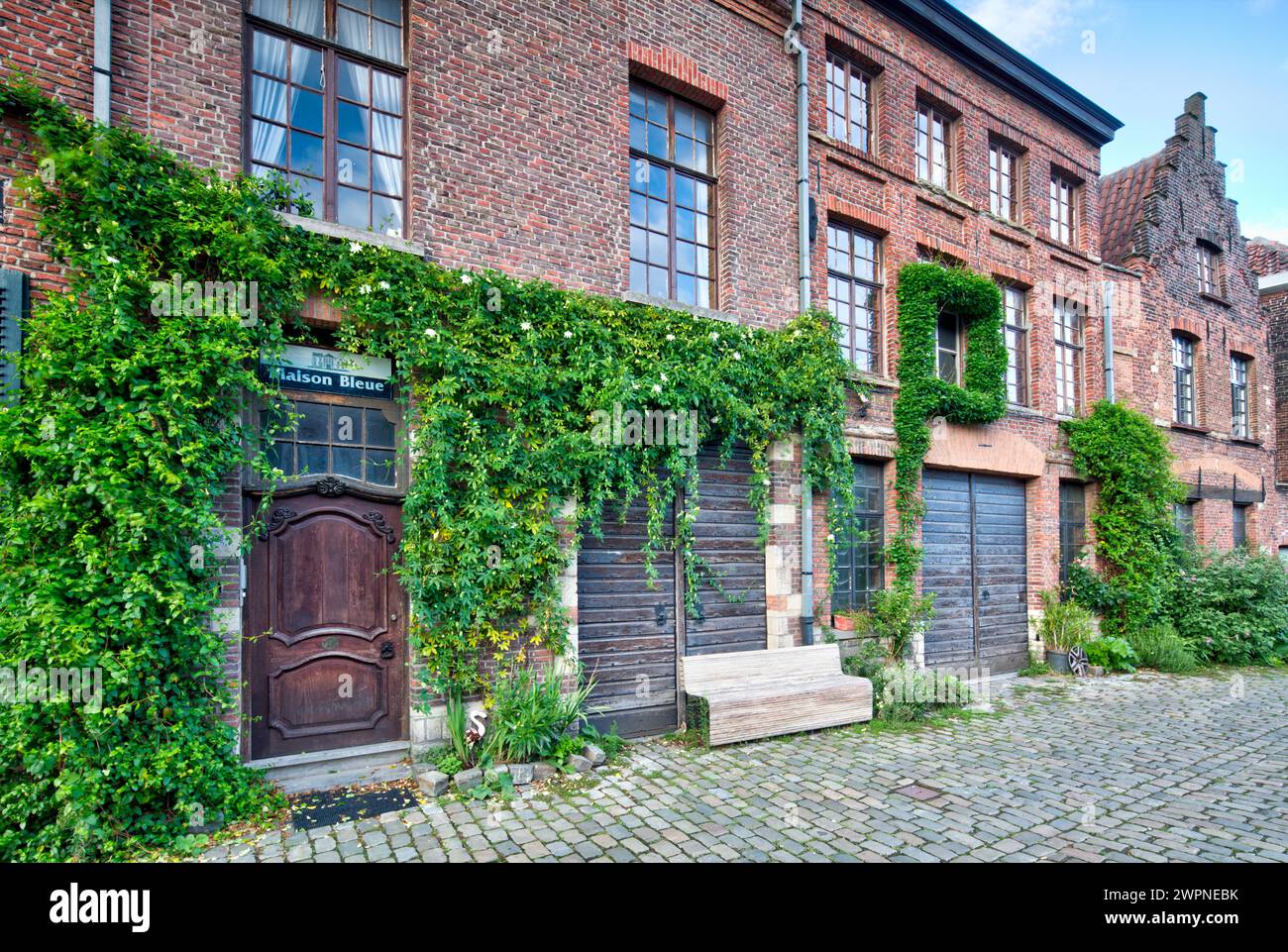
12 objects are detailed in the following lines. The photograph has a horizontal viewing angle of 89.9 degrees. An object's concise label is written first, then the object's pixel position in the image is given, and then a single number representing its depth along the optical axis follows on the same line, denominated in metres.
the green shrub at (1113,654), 10.73
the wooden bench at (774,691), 6.75
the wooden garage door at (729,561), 7.76
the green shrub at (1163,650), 10.84
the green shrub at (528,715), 5.76
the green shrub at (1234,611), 11.63
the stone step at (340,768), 5.35
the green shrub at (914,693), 7.73
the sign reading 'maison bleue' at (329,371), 5.60
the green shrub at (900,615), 8.80
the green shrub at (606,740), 6.39
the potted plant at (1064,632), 10.81
